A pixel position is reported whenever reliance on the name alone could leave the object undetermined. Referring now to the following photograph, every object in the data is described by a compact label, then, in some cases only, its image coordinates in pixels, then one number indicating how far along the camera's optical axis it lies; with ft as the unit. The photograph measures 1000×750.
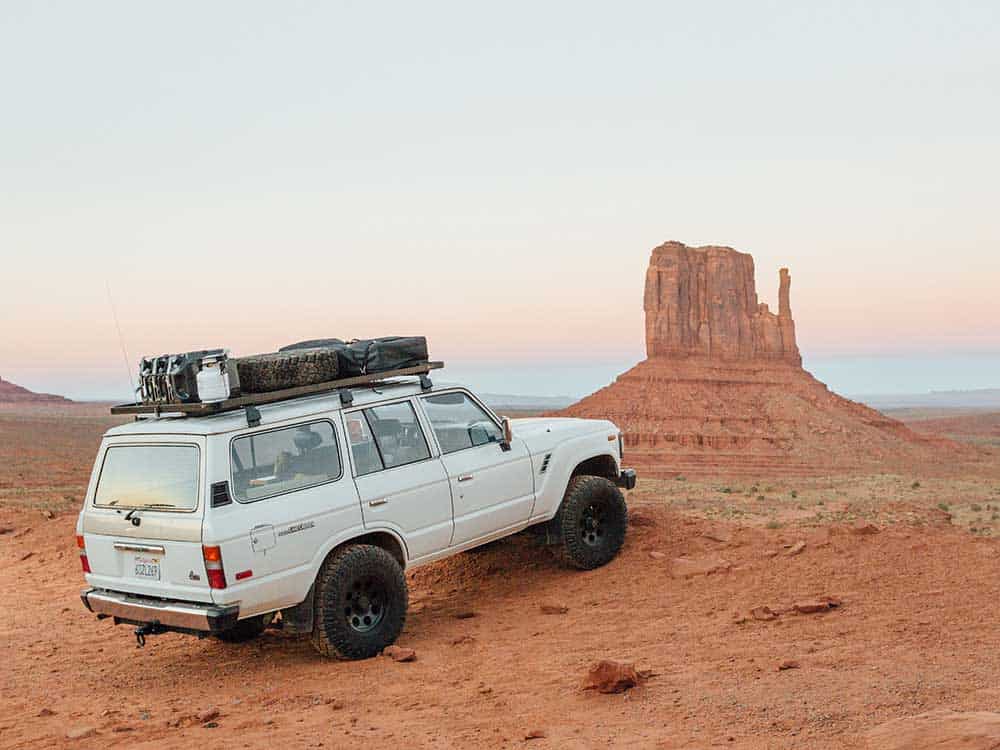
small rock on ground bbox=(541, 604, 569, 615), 26.86
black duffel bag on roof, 25.30
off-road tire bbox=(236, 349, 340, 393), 23.04
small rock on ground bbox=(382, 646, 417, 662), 23.07
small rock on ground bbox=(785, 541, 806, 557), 29.99
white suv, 21.44
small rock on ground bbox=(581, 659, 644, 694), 19.04
